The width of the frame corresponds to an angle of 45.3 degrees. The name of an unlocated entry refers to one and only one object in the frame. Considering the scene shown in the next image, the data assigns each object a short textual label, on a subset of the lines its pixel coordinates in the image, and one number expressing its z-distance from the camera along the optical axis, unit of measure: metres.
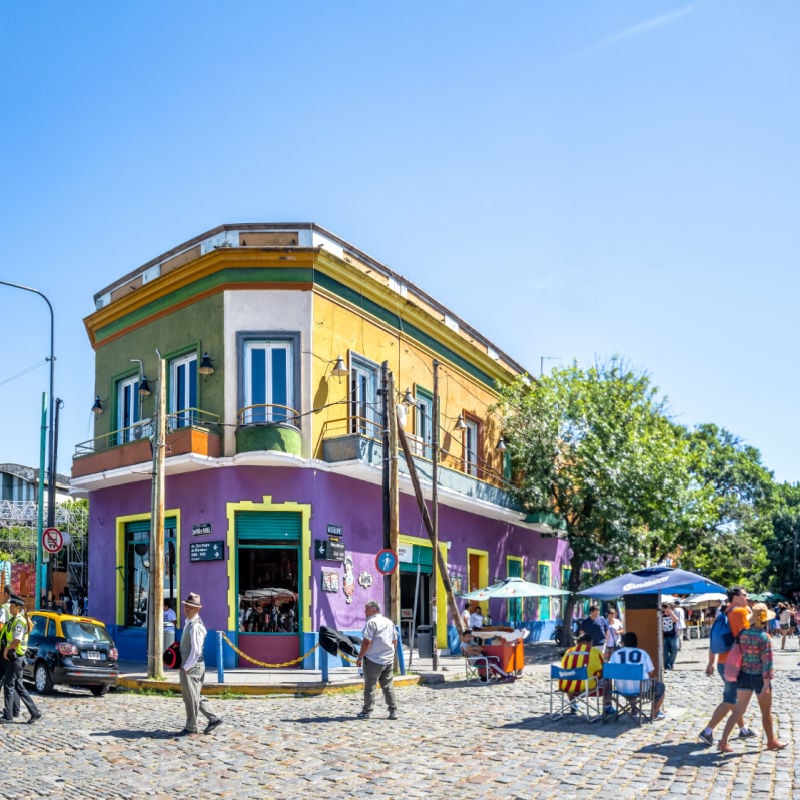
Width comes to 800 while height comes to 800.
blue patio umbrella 15.38
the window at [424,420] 25.67
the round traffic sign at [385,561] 18.20
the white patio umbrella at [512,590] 21.47
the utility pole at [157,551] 17.98
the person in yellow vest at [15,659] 12.70
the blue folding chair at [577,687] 13.35
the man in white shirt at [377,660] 13.35
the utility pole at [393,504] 18.83
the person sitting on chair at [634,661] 12.64
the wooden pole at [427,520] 21.03
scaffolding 47.09
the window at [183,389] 21.88
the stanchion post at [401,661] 18.59
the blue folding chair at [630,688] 12.58
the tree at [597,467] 27.25
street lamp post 23.85
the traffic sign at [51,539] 22.30
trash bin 21.66
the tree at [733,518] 41.47
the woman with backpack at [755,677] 10.21
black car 16.25
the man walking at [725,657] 10.54
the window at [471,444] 28.25
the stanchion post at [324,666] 16.74
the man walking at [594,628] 16.30
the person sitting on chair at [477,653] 18.98
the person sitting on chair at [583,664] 13.42
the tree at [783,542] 63.22
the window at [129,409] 23.54
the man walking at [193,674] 11.84
